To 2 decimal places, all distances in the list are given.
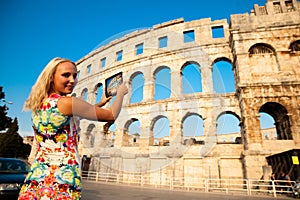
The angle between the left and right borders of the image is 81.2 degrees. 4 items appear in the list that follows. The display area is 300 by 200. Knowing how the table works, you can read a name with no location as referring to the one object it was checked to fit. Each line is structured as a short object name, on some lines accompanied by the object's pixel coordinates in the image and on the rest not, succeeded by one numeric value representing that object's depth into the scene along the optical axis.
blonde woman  1.19
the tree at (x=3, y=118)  23.43
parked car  4.49
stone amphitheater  12.62
